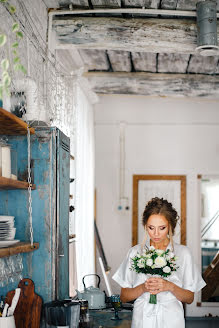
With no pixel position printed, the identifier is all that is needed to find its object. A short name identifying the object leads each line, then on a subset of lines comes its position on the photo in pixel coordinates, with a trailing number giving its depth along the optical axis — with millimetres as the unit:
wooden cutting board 2848
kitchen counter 3173
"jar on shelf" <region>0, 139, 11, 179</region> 2592
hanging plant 1893
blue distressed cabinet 2984
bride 2818
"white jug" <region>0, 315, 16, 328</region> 2445
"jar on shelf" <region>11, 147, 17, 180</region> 2774
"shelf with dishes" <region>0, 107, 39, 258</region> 2488
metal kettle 3611
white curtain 5277
